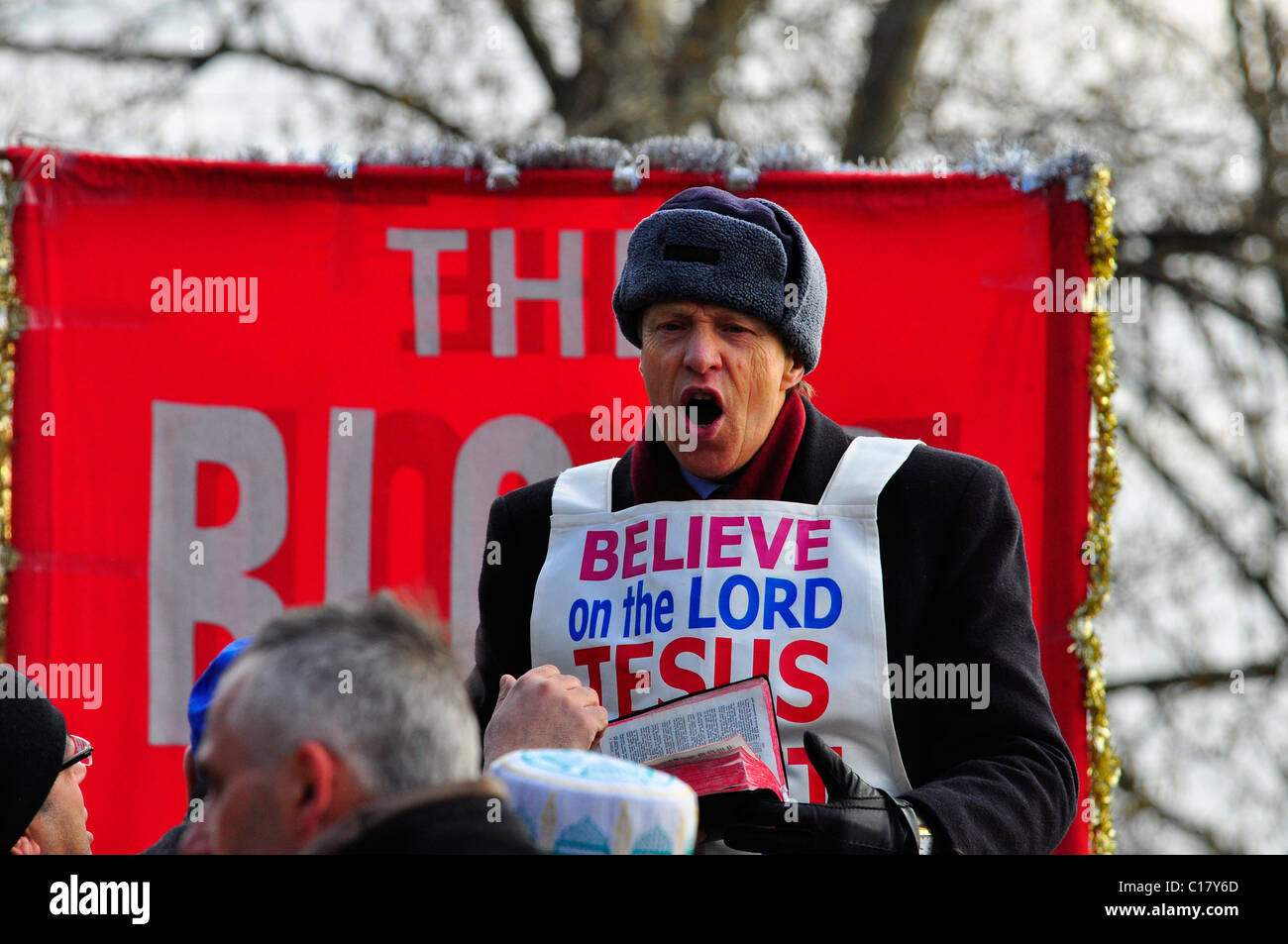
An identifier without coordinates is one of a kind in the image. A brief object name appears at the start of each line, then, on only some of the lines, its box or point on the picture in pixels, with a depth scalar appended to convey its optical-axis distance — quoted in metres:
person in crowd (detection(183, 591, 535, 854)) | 1.49
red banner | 4.12
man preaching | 2.37
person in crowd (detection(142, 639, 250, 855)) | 2.97
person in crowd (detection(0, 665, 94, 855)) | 2.57
